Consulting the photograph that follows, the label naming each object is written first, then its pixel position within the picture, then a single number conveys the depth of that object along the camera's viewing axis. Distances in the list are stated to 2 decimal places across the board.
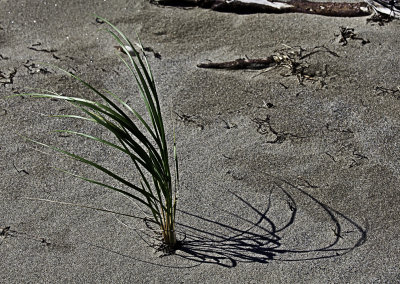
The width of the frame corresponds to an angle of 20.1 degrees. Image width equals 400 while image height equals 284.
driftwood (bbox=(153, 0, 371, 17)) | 6.29
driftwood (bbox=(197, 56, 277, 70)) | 5.72
